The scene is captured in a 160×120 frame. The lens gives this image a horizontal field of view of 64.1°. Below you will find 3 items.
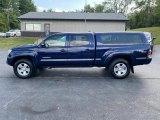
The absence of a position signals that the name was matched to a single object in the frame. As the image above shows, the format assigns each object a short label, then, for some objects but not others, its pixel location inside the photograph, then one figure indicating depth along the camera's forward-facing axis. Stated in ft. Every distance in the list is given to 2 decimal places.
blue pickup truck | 14.96
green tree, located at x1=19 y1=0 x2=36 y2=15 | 153.30
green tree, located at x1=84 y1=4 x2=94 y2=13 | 139.61
